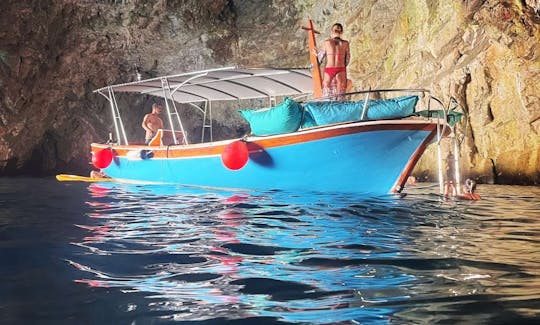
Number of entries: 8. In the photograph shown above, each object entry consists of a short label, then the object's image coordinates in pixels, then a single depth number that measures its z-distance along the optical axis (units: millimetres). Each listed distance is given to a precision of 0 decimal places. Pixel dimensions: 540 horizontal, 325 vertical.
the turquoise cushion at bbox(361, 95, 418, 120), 7230
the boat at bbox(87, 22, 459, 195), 7211
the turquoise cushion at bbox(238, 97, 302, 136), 7523
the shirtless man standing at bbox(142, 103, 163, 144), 11906
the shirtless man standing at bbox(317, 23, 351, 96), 8453
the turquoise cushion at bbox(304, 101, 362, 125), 7375
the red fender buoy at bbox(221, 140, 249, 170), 7934
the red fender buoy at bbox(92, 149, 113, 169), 11469
